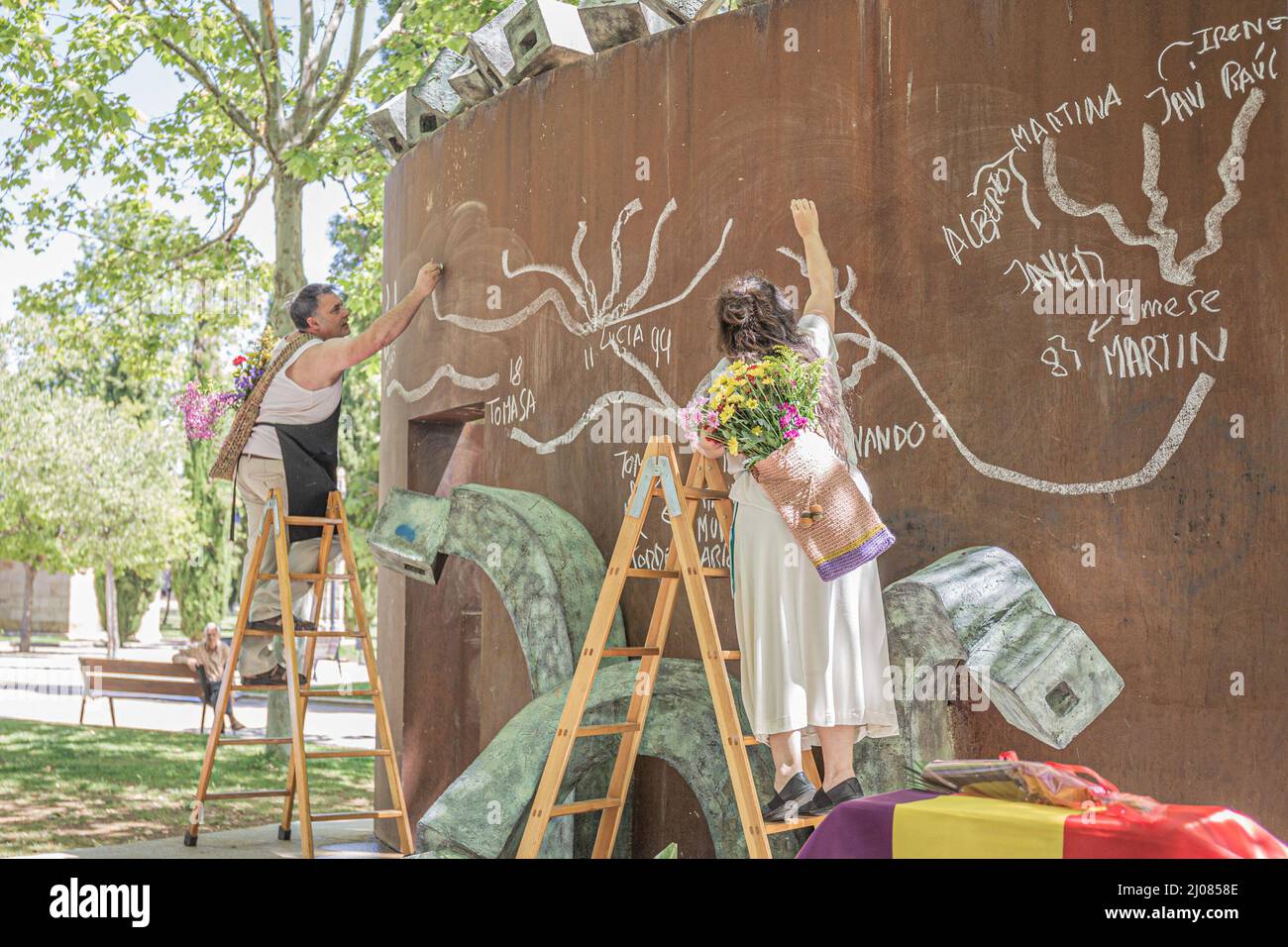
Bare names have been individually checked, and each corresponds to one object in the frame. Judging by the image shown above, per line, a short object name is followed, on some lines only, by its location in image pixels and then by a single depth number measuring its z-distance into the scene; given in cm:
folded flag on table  286
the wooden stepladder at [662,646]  443
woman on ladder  446
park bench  1528
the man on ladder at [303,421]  718
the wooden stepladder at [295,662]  673
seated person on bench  1527
